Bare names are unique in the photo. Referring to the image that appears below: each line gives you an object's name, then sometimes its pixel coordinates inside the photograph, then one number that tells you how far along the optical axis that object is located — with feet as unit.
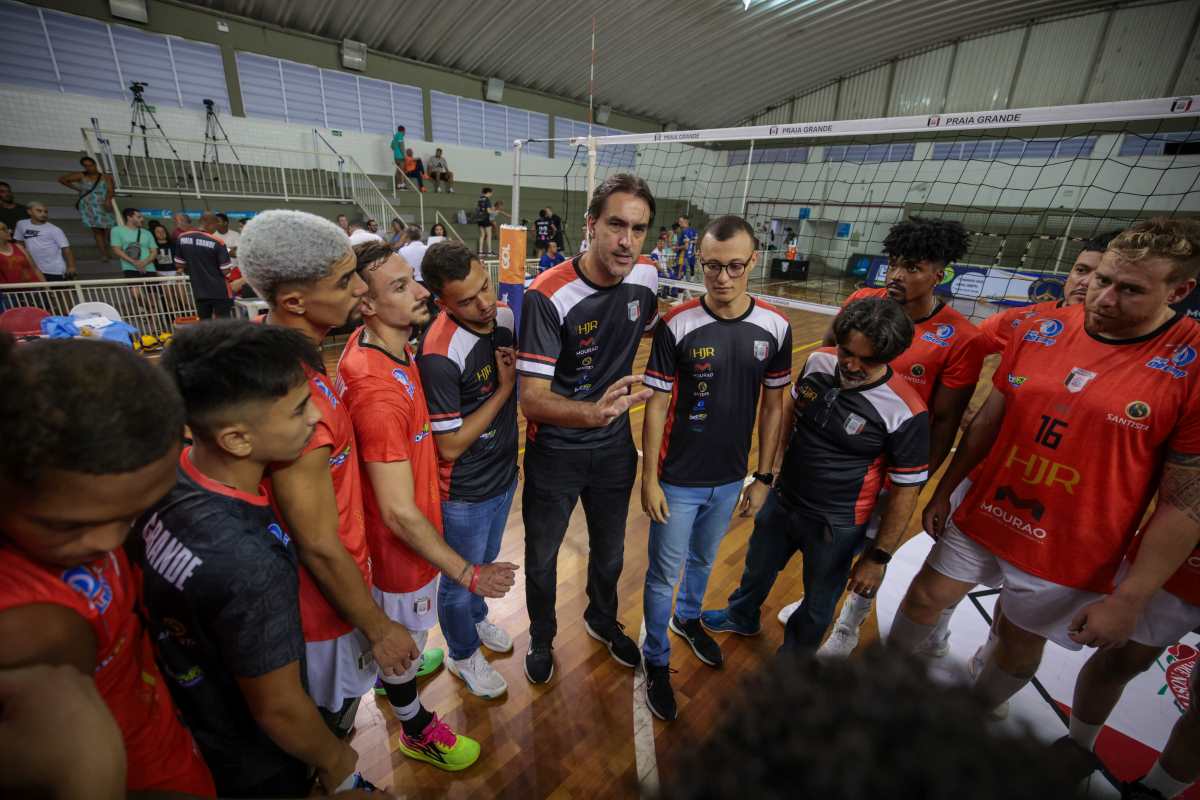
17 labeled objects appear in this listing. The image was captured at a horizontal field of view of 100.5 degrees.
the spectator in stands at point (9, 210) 22.54
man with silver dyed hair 4.10
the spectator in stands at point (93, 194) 27.94
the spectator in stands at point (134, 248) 24.66
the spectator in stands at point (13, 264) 19.33
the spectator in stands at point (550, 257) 31.97
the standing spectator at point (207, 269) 20.34
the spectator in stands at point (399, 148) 42.52
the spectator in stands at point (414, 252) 17.28
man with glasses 6.74
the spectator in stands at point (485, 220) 43.96
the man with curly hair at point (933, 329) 7.75
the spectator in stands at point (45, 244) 22.41
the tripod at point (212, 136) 35.14
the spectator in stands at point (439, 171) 45.80
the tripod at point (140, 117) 32.09
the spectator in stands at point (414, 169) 43.83
